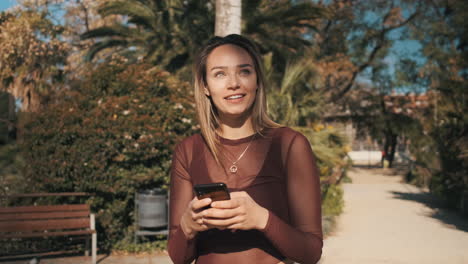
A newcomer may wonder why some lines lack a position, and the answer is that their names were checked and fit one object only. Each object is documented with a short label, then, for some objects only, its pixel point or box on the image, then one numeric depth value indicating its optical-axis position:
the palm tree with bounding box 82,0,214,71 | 11.09
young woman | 1.28
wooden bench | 5.62
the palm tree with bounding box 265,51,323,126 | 8.41
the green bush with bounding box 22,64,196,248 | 6.54
